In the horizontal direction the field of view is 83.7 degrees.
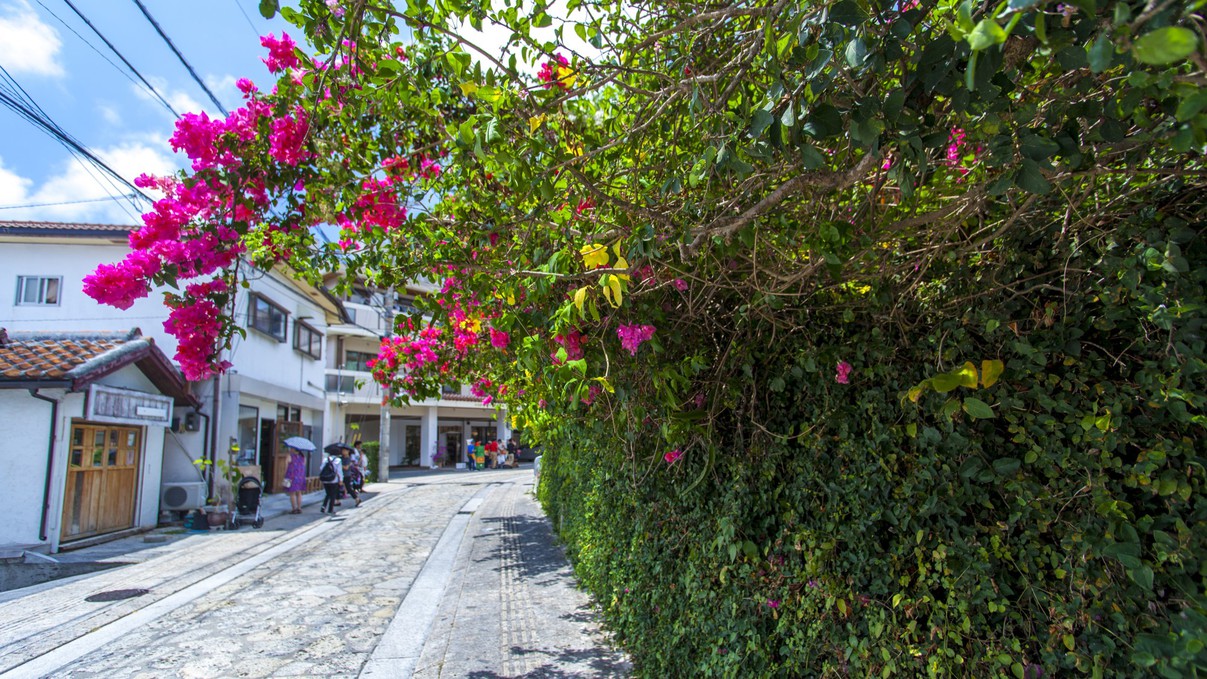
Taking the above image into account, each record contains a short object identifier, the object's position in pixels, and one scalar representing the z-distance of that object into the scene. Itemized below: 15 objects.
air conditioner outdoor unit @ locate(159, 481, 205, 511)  13.40
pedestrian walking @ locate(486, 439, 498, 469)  36.28
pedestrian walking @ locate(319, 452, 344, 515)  15.36
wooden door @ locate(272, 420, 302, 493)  19.86
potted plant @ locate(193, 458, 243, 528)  12.92
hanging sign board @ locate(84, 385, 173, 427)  10.89
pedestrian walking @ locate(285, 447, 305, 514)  15.55
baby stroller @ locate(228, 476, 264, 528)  13.31
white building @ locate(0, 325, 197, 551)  10.05
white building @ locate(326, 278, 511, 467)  30.75
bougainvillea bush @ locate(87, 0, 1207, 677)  1.88
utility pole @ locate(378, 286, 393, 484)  25.44
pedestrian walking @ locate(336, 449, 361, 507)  17.44
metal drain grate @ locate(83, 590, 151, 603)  7.23
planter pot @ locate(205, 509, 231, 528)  12.90
